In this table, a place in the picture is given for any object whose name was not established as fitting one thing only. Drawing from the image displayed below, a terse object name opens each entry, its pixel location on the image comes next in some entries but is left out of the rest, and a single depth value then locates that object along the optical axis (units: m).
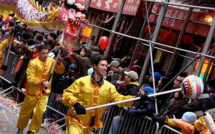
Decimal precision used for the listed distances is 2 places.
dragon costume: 7.14
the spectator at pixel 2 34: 11.21
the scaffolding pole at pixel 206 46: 6.75
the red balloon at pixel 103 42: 10.17
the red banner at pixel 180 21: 10.32
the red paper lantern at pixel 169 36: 11.57
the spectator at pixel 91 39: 14.03
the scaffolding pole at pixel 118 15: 9.17
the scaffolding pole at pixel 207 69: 9.18
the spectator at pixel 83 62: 8.32
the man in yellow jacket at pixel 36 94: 7.08
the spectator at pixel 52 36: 10.22
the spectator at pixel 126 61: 10.10
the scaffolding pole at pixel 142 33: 10.59
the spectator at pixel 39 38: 10.74
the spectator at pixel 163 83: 7.43
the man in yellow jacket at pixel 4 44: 9.42
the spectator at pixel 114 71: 8.34
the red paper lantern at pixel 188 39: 10.74
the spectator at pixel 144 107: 6.31
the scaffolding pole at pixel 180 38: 10.29
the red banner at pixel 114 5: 11.39
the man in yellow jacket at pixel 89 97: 5.57
